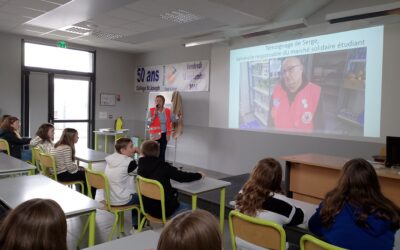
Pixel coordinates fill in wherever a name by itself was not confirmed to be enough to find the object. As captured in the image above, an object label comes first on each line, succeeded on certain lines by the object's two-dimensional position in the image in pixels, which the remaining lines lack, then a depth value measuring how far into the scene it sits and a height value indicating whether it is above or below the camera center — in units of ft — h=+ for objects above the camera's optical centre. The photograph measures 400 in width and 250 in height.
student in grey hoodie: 9.92 -2.05
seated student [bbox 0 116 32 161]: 15.77 -1.64
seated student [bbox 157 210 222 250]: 3.20 -1.24
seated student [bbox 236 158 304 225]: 6.56 -1.81
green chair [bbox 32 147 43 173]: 12.99 -2.13
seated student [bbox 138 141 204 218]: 9.05 -1.89
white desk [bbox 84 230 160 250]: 5.00 -2.13
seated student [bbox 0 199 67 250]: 3.31 -1.27
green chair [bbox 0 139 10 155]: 14.88 -1.84
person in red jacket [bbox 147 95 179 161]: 21.22 -0.96
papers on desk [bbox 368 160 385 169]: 11.47 -1.84
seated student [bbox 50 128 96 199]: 12.39 -1.93
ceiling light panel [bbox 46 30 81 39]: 21.24 +4.79
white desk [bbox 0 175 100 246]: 6.64 -2.02
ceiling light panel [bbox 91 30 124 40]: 20.66 +4.70
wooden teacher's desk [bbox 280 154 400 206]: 10.72 -2.42
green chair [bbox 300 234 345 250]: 4.59 -1.96
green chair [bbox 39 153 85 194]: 11.94 -2.30
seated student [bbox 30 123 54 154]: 14.11 -1.33
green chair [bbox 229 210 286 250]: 5.57 -2.17
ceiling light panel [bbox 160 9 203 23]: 15.92 +4.68
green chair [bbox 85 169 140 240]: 9.19 -2.29
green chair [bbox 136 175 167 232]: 8.39 -2.22
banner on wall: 22.62 +2.40
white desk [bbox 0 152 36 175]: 9.95 -1.96
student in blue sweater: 5.59 -1.79
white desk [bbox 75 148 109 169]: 12.80 -2.05
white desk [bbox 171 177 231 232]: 8.71 -2.16
